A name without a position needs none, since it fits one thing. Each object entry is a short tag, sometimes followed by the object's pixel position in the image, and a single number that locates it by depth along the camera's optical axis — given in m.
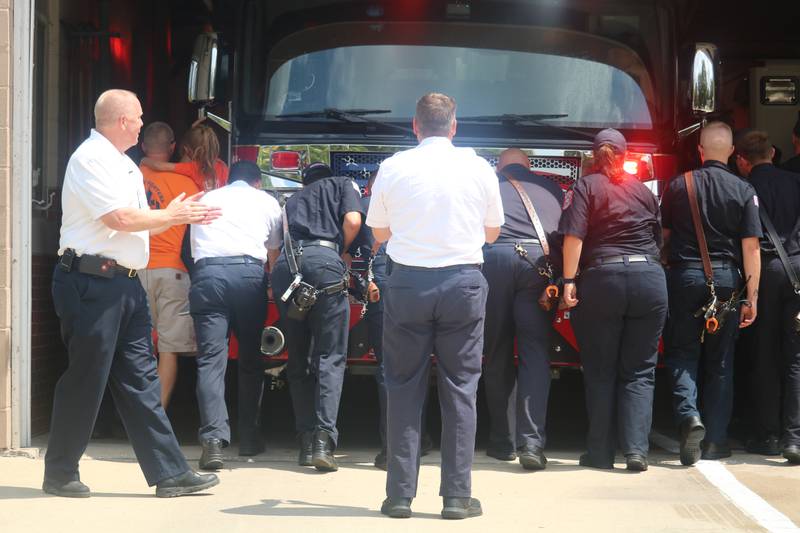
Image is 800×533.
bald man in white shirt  11.60
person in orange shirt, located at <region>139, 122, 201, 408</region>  15.30
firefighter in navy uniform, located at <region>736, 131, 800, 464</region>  14.76
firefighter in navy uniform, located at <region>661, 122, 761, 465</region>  14.47
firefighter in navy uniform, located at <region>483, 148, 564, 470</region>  14.32
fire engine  15.73
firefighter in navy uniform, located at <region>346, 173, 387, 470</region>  14.26
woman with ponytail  13.95
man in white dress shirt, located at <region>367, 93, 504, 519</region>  11.33
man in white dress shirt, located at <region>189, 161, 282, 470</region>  14.05
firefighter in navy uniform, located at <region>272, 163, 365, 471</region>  13.98
